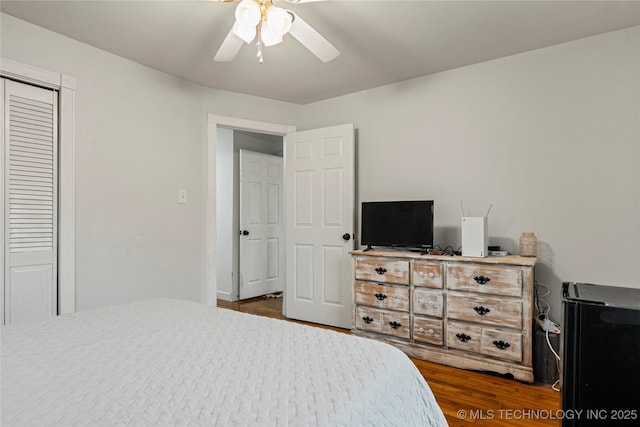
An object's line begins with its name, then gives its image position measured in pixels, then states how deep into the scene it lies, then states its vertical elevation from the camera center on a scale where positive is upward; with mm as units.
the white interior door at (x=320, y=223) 3471 -105
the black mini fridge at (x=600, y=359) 1170 -487
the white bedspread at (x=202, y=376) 758 -420
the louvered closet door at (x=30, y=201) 2215 +68
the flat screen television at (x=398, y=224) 2885 -90
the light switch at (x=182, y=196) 3158 +141
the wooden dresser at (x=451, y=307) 2352 -677
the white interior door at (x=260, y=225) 4691 -164
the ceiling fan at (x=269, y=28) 1678 +930
